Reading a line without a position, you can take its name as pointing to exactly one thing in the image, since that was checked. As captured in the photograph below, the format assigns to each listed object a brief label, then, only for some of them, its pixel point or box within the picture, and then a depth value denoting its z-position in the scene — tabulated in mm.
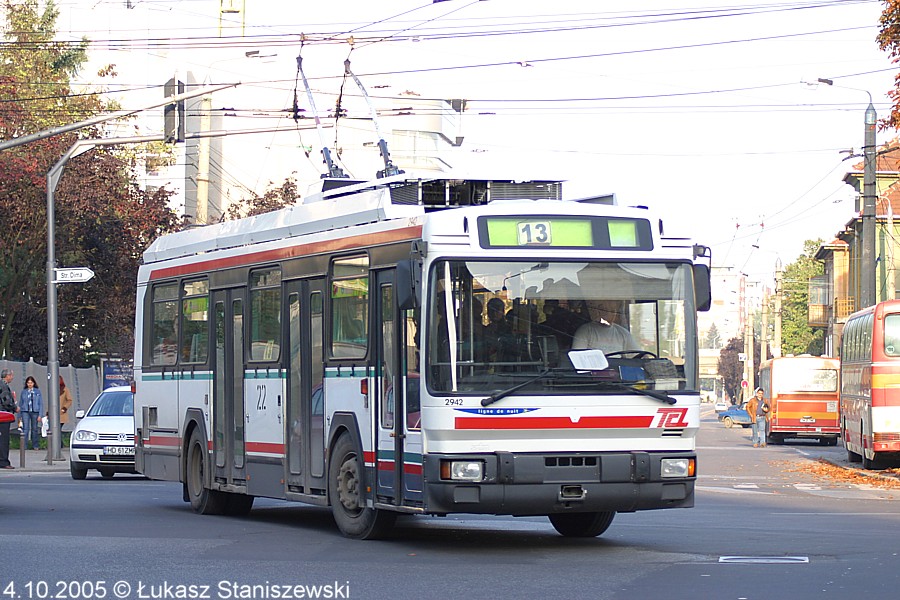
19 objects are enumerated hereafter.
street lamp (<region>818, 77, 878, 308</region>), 35094
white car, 25672
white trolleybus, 12797
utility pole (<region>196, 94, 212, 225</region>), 41719
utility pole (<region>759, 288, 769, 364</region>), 99812
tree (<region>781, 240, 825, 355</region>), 113500
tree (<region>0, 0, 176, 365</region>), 40781
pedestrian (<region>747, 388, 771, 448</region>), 46250
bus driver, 13039
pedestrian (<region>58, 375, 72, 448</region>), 35625
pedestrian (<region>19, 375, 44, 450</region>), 33875
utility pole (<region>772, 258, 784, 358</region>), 87000
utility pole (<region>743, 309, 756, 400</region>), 92625
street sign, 28797
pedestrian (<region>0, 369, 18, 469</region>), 19844
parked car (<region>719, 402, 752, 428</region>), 73375
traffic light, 24891
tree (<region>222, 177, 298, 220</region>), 52969
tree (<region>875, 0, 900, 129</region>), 23234
